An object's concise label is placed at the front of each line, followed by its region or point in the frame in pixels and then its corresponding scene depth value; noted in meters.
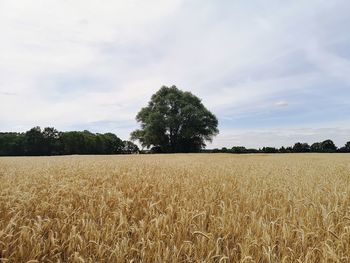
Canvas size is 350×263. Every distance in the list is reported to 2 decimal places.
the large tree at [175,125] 56.78
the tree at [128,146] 90.38
